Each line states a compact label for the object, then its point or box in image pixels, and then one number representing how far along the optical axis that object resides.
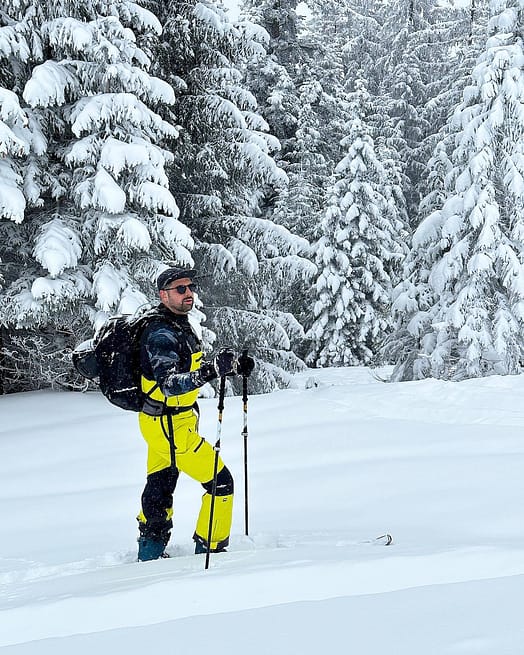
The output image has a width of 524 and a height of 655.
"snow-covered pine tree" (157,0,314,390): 13.39
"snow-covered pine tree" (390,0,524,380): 15.46
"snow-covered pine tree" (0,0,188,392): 9.78
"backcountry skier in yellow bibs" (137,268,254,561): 4.46
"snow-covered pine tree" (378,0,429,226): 31.33
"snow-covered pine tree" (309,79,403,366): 25.39
